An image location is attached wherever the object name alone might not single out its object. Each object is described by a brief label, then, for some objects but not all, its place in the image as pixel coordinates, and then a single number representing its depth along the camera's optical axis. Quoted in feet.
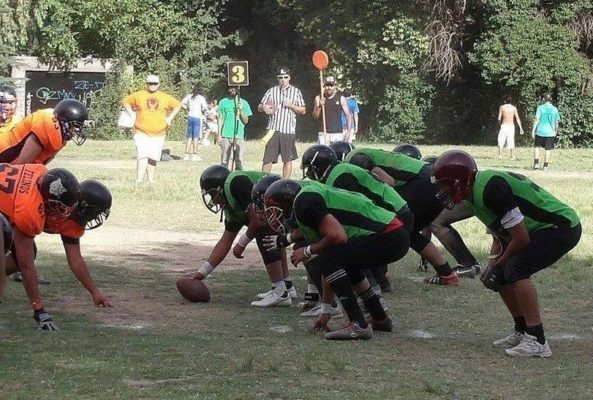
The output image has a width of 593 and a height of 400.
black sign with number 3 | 88.48
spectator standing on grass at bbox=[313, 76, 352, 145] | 86.28
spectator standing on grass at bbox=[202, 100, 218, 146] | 130.34
